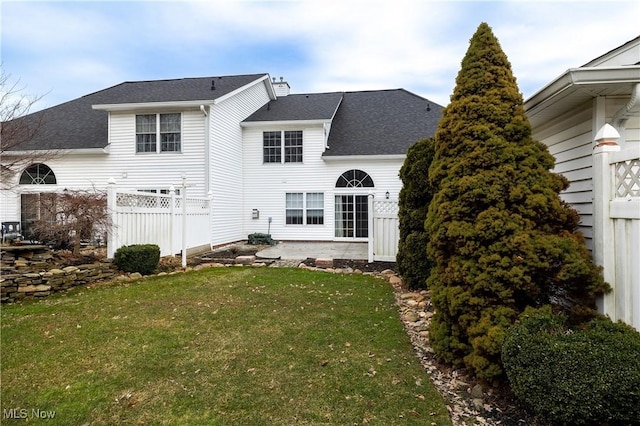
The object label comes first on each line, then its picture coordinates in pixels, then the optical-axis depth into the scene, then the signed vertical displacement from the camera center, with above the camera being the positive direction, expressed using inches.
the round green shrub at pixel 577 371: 85.2 -39.1
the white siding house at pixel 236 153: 514.9 +101.1
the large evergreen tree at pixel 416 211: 253.9 +4.9
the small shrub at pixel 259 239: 559.8 -31.6
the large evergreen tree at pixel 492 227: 117.1 -3.6
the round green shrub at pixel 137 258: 303.0 -32.6
